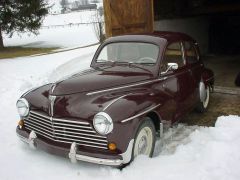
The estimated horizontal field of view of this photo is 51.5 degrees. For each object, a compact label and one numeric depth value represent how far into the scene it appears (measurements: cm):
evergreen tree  1409
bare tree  1467
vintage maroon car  296
